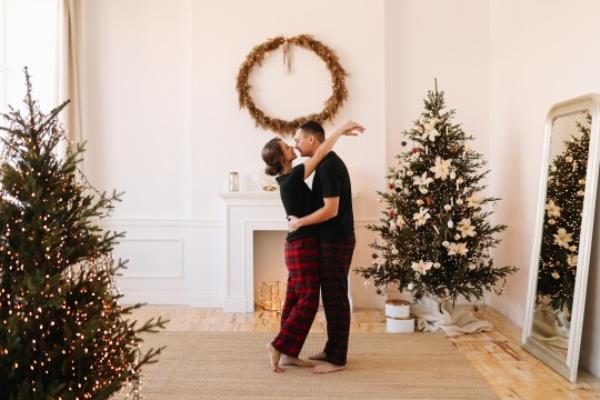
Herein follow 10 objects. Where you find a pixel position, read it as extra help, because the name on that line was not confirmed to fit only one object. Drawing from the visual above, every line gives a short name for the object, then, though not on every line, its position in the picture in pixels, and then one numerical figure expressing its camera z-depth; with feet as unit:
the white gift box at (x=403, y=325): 15.43
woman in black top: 11.75
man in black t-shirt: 11.68
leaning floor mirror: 11.37
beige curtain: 18.16
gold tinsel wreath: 18.34
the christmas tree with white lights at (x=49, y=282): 6.13
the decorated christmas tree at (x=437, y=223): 14.67
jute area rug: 10.87
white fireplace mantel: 17.98
